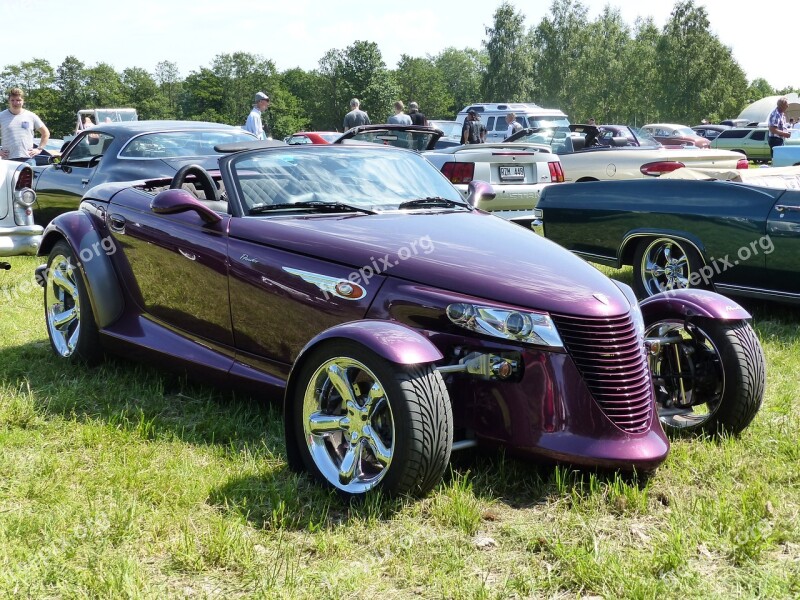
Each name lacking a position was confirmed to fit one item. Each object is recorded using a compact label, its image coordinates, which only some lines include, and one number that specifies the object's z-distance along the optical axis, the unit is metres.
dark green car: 6.35
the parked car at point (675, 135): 34.44
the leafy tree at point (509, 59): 82.19
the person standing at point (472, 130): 17.25
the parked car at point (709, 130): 44.28
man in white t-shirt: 12.32
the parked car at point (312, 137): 24.08
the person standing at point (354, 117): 15.75
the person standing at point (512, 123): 18.35
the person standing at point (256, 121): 12.94
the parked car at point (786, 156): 13.23
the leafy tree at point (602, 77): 77.62
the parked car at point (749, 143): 35.22
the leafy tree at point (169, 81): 119.14
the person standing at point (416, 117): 16.52
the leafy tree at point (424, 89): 111.06
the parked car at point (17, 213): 8.22
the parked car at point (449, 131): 20.86
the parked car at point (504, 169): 10.55
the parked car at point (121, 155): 9.24
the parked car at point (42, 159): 10.54
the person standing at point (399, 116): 17.70
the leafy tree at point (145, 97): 103.06
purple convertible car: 3.30
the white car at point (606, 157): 11.12
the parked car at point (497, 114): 25.30
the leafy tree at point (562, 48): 80.69
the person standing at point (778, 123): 16.00
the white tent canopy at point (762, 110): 60.47
